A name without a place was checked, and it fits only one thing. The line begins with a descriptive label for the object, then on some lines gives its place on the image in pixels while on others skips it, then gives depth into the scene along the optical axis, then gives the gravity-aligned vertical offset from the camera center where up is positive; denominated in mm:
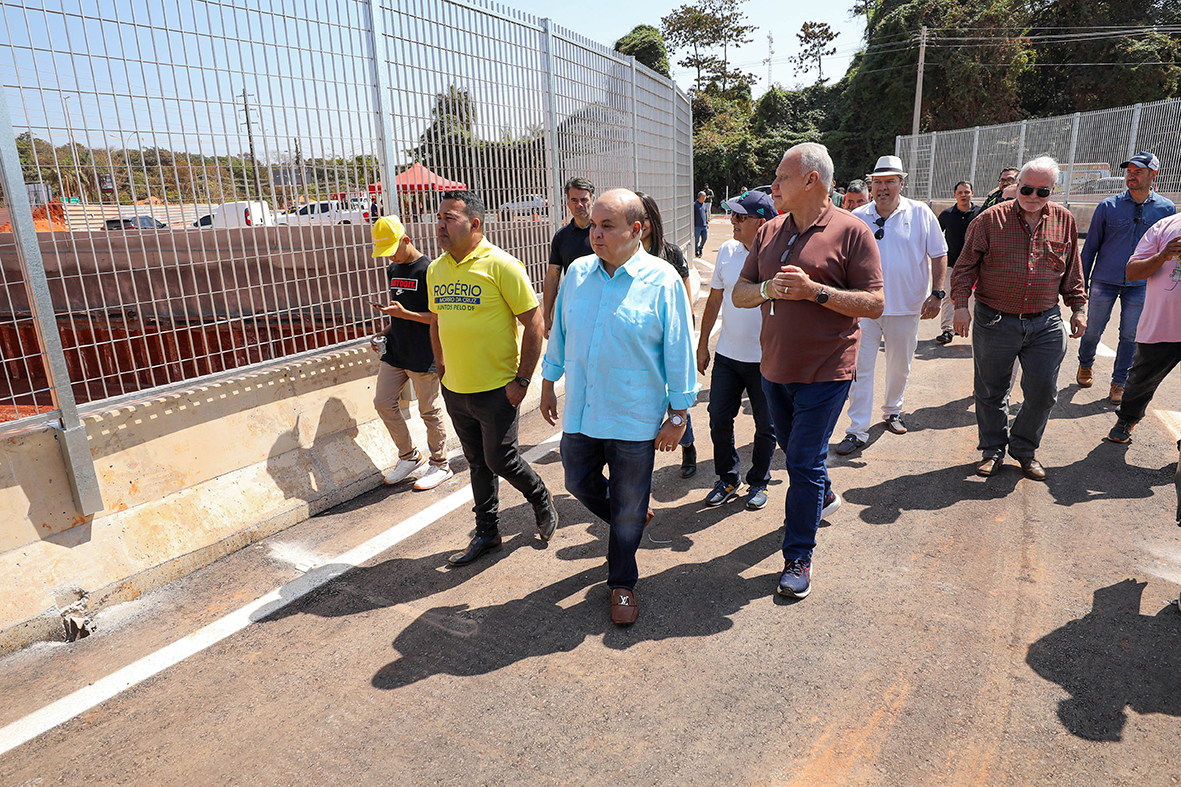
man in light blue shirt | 3291 -694
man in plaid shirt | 4852 -737
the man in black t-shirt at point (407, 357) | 4883 -924
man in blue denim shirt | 6434 -585
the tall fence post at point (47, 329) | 3357 -440
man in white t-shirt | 4535 -1012
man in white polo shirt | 5648 -539
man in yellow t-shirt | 3910 -611
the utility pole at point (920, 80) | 38500 +5637
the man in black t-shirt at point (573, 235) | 5570 -194
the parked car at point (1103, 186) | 17089 -44
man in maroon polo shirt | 3512 -509
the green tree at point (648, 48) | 47938 +9801
